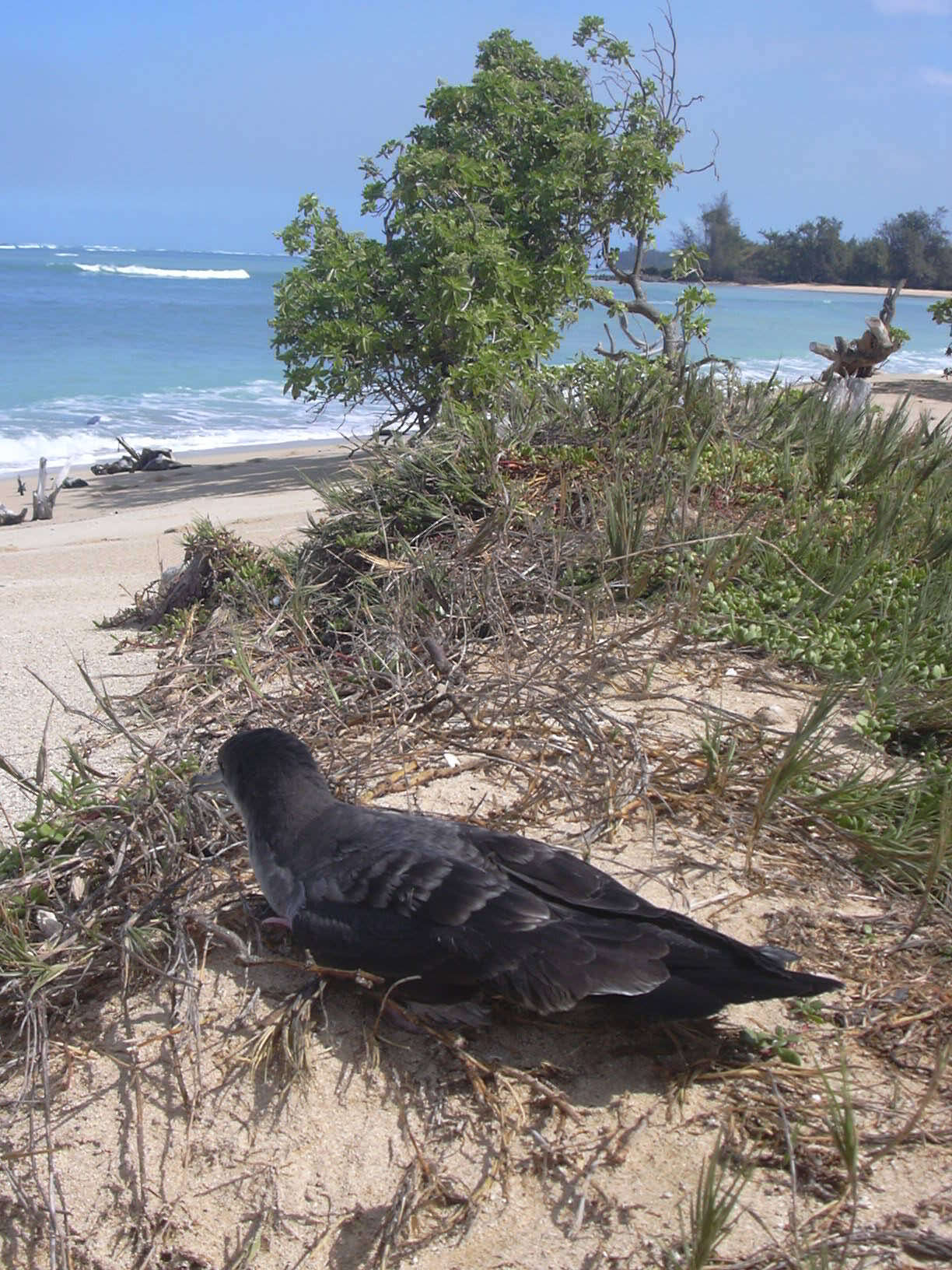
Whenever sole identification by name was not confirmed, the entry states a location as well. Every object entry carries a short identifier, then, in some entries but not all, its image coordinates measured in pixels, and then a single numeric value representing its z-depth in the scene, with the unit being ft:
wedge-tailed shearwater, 7.62
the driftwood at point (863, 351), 37.14
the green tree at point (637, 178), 40.88
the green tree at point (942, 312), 70.13
